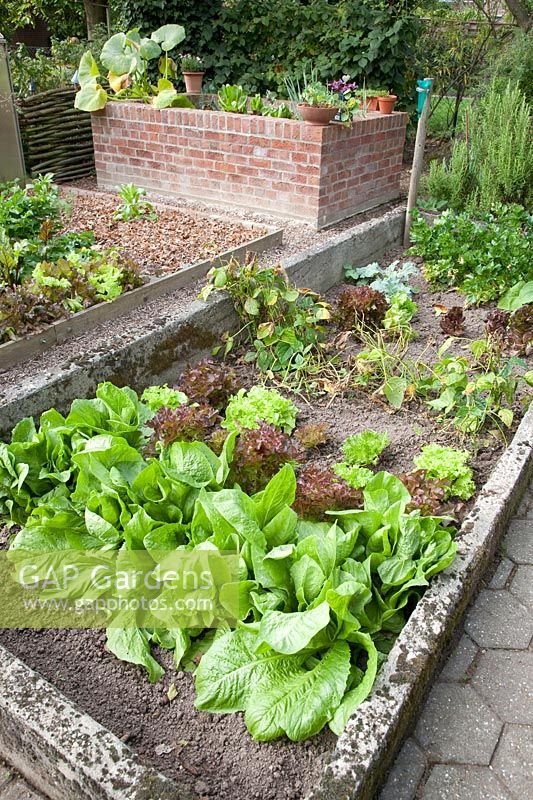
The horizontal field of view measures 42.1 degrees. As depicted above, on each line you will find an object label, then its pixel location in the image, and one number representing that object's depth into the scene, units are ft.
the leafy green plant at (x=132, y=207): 19.48
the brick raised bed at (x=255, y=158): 19.69
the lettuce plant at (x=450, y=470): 9.61
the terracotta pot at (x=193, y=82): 26.43
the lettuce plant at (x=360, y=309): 14.70
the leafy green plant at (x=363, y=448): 10.34
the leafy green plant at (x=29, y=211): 15.39
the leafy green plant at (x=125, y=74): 23.18
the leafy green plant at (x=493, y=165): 20.20
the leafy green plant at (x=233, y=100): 22.29
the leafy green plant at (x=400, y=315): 14.64
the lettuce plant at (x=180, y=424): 10.01
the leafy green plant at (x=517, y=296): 14.96
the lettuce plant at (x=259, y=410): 11.03
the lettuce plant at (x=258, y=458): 9.55
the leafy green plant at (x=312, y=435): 10.76
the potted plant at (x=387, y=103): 22.13
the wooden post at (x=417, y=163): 18.83
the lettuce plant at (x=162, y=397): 11.17
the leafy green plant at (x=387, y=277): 16.49
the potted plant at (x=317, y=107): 18.75
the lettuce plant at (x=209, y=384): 11.66
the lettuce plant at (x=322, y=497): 8.75
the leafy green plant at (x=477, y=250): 16.05
